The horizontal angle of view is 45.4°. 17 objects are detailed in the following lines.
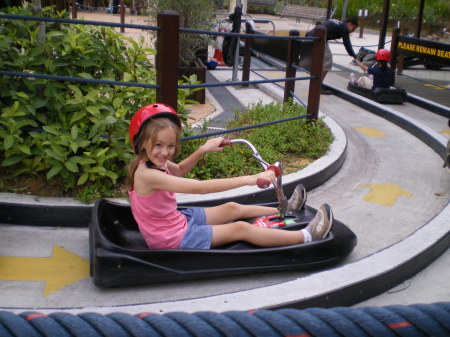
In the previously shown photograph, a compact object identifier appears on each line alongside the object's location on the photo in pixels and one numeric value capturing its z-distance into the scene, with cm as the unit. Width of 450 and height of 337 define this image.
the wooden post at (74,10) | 1497
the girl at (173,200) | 290
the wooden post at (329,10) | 1477
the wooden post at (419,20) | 1150
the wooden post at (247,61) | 916
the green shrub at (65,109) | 388
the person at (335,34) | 880
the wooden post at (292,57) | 652
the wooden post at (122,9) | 1523
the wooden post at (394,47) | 1055
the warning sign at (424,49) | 939
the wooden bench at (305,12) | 2347
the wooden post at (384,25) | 1088
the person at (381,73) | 888
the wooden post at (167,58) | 386
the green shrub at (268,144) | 455
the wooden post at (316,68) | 555
